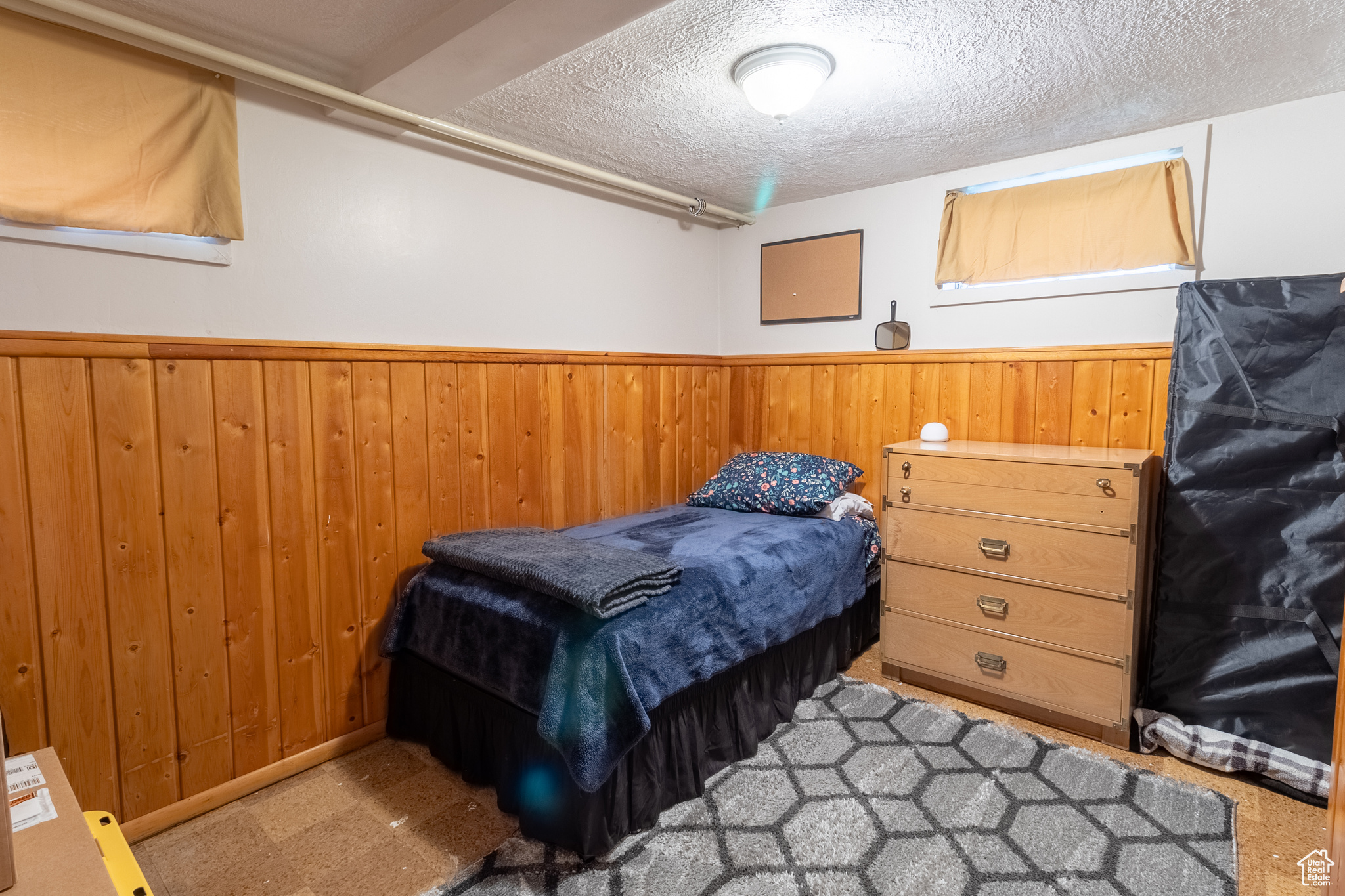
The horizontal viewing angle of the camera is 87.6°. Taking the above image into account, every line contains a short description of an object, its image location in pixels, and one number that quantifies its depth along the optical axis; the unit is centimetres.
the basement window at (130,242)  167
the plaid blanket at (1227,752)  197
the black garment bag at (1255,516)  205
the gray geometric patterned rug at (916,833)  166
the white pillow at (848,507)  289
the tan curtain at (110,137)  163
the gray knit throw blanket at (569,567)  180
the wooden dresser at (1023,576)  222
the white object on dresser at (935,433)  290
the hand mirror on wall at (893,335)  313
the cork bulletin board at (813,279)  329
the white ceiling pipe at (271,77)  159
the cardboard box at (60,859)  102
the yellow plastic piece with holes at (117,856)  117
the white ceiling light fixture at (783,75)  188
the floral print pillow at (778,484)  292
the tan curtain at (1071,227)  248
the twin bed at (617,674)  173
